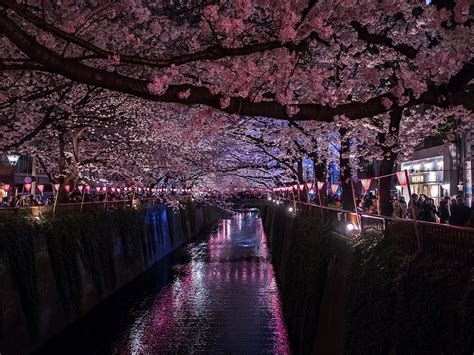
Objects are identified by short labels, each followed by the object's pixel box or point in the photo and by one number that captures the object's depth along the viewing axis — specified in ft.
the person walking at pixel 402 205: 57.27
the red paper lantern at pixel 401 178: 36.66
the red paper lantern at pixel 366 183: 52.76
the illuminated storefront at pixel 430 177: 103.40
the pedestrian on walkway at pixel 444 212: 54.24
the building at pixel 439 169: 90.94
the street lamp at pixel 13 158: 104.05
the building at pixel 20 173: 145.59
